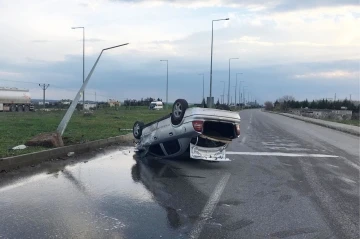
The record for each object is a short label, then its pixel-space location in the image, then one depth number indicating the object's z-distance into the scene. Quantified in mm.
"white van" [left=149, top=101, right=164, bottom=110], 82950
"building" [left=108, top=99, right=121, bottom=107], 92462
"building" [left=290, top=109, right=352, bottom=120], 57312
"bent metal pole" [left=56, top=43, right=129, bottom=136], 14200
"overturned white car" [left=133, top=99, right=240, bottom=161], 10789
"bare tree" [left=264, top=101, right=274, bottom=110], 145312
